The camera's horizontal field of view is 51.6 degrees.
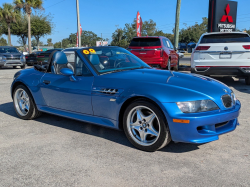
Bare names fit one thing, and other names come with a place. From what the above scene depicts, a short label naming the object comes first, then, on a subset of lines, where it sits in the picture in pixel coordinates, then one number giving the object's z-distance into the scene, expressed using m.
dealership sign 15.95
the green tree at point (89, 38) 99.26
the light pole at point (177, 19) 15.03
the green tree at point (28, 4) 35.14
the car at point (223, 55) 7.82
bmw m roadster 3.03
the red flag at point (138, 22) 21.71
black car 24.45
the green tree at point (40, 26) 49.75
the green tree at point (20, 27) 51.32
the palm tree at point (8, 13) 44.53
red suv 10.43
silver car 17.69
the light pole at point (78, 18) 21.62
